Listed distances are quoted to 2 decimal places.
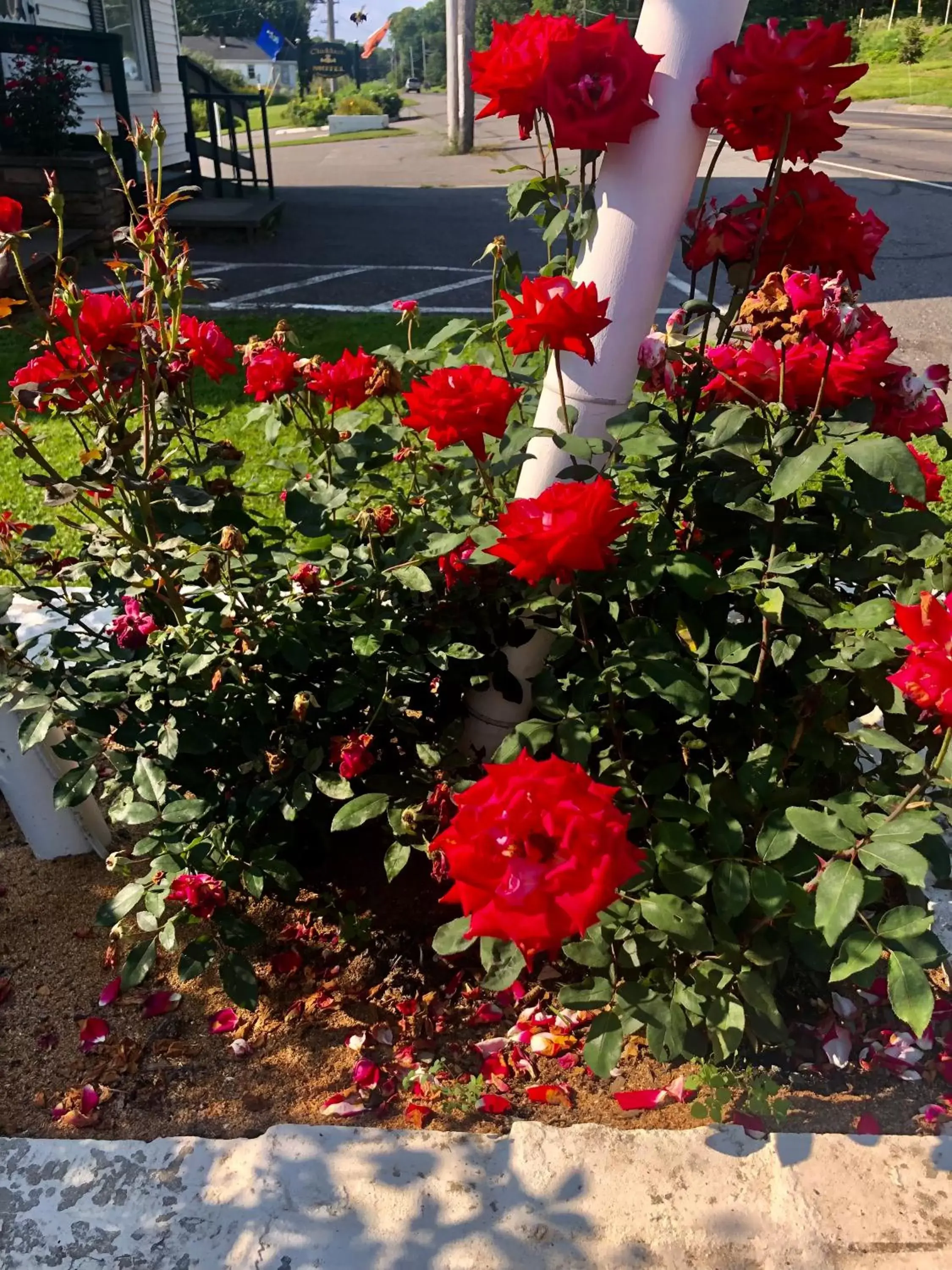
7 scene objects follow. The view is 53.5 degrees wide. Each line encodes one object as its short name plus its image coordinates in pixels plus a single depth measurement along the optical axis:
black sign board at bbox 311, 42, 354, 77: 40.13
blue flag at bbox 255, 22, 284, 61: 27.50
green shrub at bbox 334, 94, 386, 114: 30.03
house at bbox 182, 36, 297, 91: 53.03
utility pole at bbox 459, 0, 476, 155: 14.65
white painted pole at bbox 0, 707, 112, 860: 0.68
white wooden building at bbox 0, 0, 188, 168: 8.89
